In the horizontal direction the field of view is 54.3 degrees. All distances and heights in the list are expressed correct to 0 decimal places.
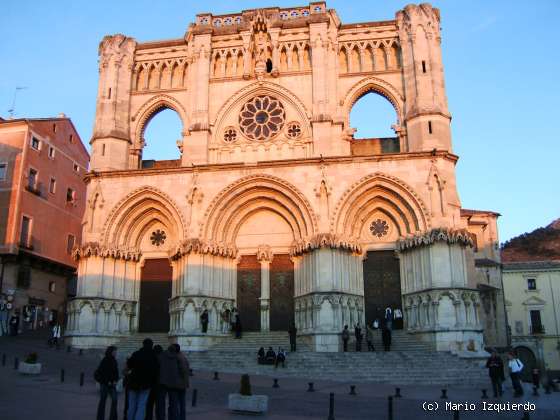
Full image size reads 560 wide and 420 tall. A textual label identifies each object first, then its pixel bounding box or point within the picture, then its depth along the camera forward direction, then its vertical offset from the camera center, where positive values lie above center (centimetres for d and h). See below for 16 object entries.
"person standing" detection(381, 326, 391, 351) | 2284 +5
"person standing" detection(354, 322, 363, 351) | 2277 +5
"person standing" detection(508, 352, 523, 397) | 1603 -106
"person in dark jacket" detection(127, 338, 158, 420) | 919 -66
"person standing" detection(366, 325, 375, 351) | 2283 -3
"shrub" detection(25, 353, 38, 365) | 1839 -61
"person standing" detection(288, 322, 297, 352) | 2298 +11
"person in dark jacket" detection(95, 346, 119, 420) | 1009 -70
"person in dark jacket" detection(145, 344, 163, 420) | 957 -102
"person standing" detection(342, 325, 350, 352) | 2283 +6
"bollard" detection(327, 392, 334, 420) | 1094 -139
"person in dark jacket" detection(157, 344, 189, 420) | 952 -68
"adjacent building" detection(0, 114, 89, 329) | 3234 +780
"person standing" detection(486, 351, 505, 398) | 1584 -103
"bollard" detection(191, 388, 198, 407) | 1297 -141
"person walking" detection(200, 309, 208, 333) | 2506 +77
